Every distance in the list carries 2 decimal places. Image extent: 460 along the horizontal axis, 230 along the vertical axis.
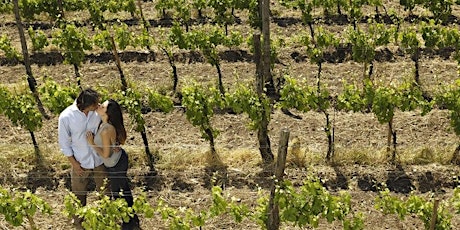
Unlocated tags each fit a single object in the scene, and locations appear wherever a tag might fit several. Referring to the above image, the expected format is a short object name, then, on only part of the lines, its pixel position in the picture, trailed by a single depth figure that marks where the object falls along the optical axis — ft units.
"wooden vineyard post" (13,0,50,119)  34.73
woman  21.58
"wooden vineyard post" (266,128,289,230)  21.06
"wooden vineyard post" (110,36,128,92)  35.94
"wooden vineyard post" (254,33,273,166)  29.25
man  21.36
